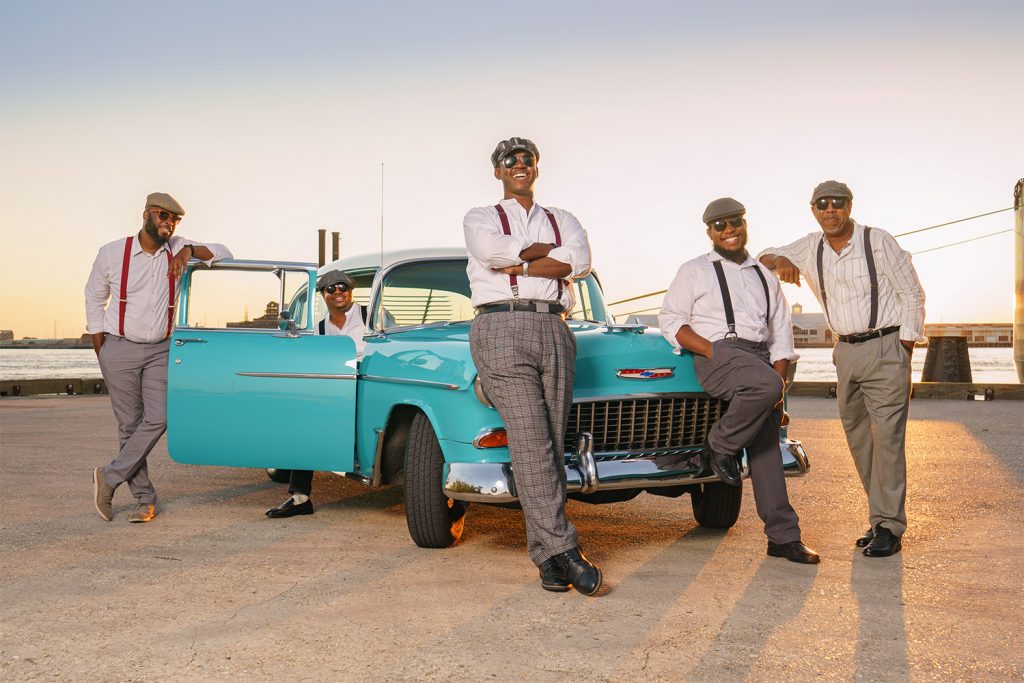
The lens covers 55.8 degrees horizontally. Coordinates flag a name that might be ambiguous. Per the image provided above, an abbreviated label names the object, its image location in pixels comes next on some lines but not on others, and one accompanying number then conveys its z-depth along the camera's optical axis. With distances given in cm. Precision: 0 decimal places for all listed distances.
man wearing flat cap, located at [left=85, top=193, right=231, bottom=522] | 576
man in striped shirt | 487
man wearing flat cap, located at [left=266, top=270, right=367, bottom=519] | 595
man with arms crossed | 416
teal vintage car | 459
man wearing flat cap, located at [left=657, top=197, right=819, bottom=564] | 462
